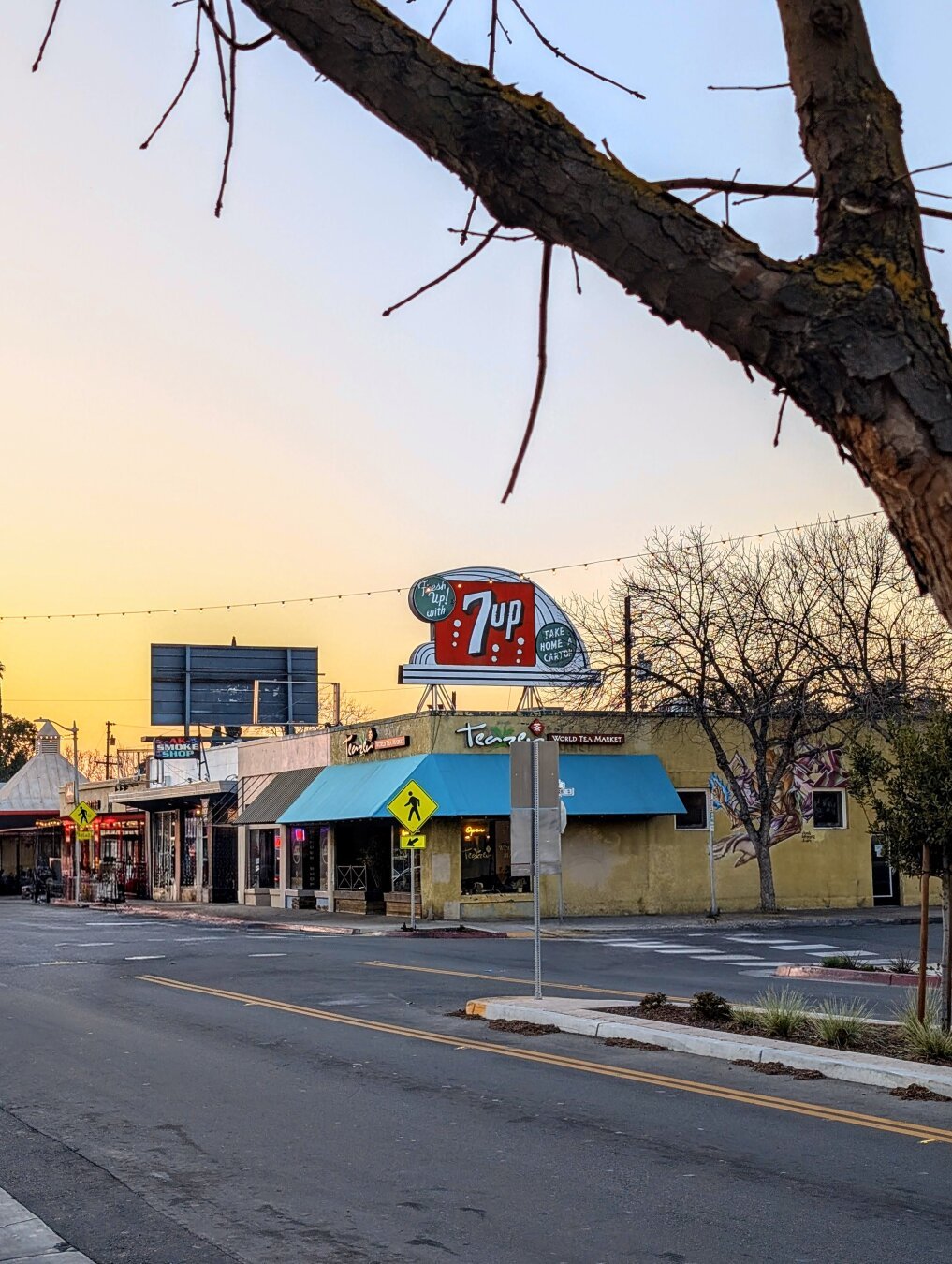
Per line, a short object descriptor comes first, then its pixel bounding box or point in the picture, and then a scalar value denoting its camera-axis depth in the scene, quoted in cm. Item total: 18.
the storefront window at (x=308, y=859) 4456
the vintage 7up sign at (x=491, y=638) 3978
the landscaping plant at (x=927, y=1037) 1266
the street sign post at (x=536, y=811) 1684
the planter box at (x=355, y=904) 4138
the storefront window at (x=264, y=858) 4816
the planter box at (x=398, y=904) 3956
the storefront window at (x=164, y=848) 5769
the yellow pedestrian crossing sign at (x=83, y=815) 5231
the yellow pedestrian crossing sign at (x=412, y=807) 3116
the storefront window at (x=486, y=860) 3847
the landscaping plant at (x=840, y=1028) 1349
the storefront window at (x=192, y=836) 5434
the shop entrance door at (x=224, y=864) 5238
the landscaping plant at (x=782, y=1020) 1406
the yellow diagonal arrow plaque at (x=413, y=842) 3192
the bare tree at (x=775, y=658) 3678
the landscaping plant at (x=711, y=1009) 1488
